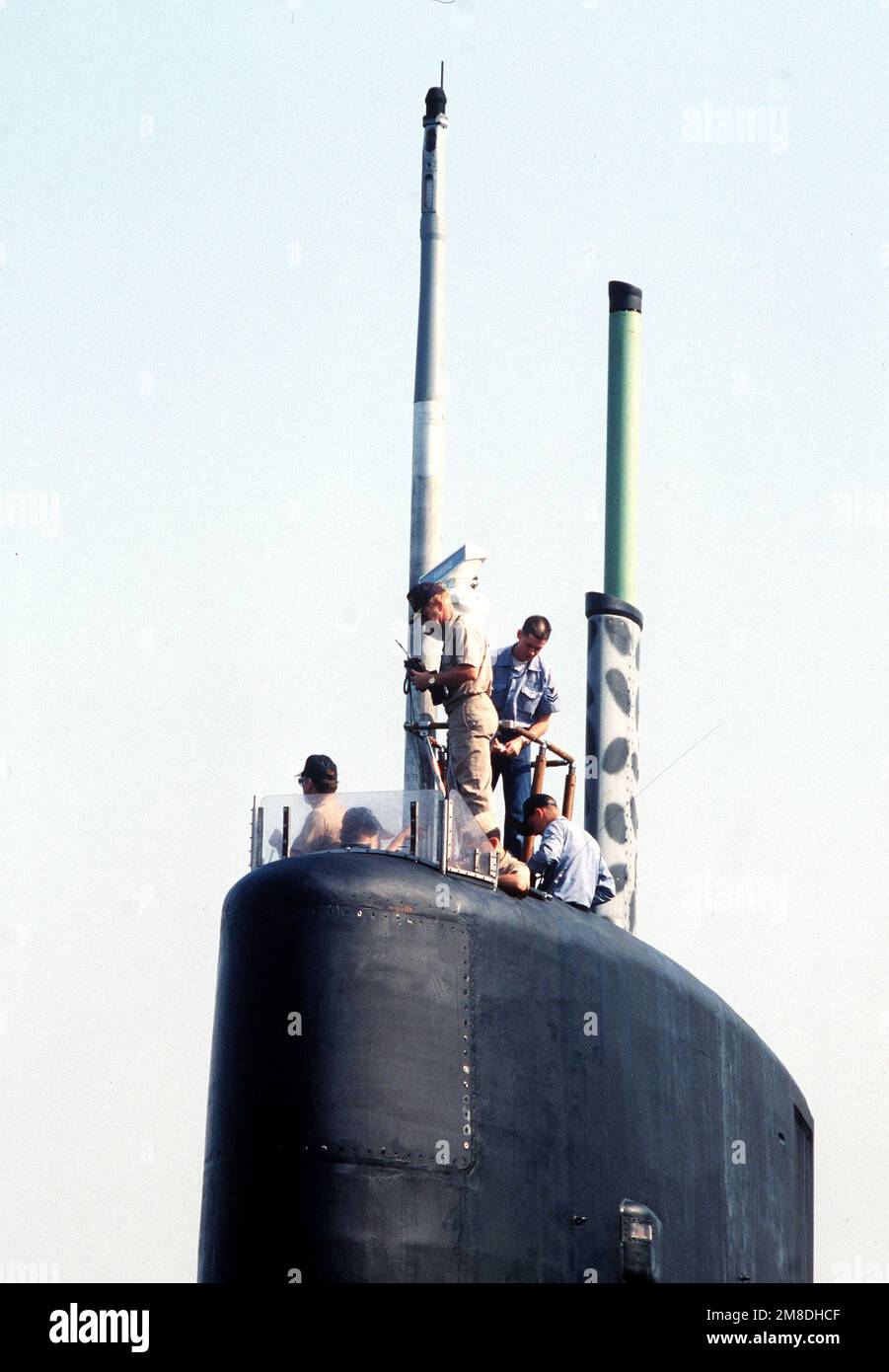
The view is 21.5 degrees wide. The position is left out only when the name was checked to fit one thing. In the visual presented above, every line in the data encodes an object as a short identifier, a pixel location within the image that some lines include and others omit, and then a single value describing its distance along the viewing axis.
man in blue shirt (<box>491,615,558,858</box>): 13.92
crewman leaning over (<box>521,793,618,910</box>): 12.60
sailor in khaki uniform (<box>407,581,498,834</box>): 12.55
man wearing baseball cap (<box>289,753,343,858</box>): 11.64
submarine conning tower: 10.48
